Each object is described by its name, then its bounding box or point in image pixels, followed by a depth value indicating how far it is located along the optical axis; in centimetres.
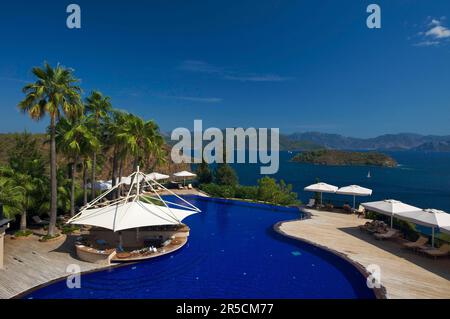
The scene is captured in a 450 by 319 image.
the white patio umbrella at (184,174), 3256
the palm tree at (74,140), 1642
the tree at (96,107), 1984
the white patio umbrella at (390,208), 1534
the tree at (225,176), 3869
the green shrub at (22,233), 1521
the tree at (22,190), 1430
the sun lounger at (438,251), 1268
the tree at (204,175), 3638
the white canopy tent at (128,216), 1309
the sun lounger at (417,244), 1355
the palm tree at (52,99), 1430
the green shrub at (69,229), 1644
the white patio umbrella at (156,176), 3057
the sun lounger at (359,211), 2064
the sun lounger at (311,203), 2392
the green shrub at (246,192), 2880
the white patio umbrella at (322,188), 2217
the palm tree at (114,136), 2064
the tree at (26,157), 1664
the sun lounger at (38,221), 1723
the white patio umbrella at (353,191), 2102
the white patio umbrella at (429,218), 1284
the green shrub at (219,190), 2949
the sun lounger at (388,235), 1520
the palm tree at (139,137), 1989
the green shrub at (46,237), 1486
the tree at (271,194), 2834
